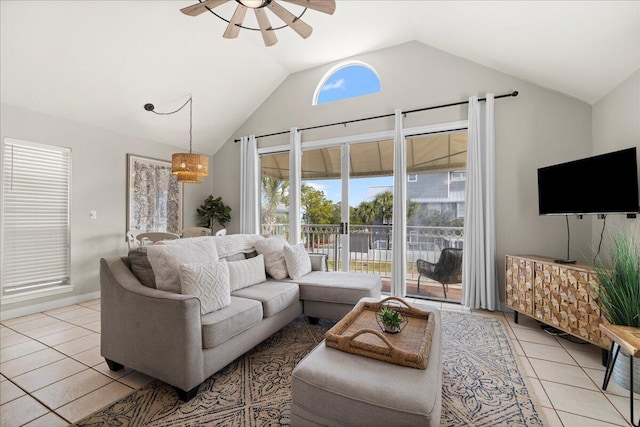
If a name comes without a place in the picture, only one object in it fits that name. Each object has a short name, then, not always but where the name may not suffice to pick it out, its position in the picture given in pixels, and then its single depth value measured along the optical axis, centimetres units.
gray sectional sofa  173
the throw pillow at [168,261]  205
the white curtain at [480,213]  339
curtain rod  342
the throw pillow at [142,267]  211
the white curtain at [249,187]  513
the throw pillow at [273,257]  313
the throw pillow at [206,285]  197
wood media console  226
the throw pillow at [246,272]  264
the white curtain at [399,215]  387
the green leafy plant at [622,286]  187
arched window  430
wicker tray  141
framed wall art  432
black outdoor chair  373
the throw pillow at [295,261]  312
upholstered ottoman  115
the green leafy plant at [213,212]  528
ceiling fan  208
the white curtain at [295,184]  470
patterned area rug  159
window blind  320
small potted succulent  175
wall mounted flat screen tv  220
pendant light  348
